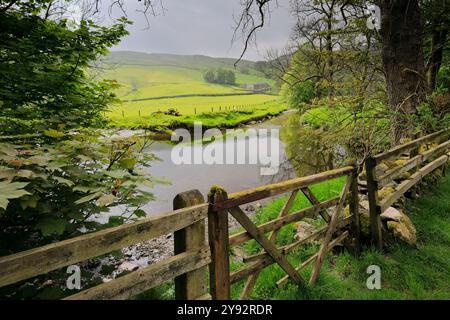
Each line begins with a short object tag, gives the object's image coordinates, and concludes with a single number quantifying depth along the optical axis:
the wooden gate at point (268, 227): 2.71
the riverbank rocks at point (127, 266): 5.99
